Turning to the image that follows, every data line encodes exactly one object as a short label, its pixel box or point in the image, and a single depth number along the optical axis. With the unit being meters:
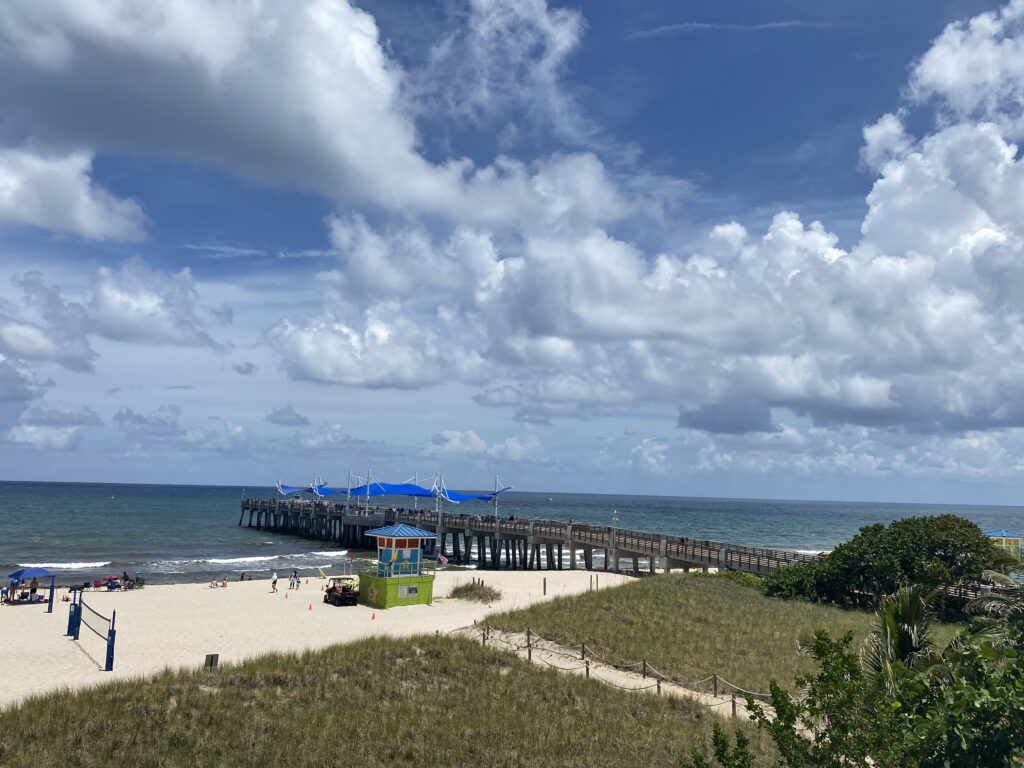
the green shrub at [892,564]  30.56
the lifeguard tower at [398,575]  34.88
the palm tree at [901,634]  12.70
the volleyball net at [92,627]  22.25
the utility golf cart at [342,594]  35.91
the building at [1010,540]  40.20
